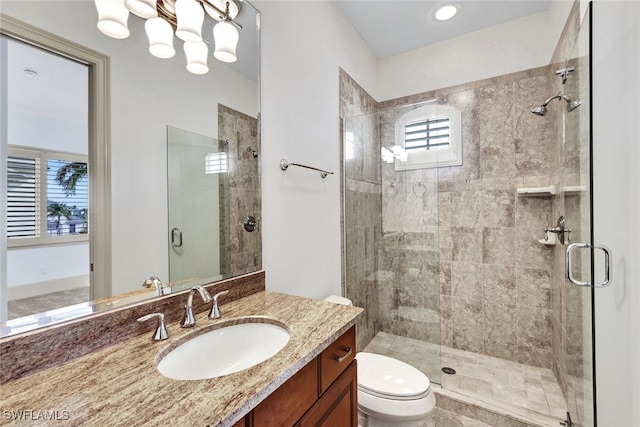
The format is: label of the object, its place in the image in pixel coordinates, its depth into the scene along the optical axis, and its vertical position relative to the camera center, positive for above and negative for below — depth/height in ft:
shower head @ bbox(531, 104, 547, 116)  6.15 +2.26
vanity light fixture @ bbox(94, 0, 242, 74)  2.80 +2.29
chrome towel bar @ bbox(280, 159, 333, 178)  5.07 +0.91
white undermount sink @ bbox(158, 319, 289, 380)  2.72 -1.53
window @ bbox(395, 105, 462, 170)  7.19 +2.03
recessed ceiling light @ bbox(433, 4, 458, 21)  6.91 +5.18
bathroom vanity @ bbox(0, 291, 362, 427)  1.74 -1.29
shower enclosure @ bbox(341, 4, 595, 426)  7.05 -0.60
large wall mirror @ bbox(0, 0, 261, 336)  2.27 +0.53
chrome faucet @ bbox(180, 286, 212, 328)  3.10 -1.11
